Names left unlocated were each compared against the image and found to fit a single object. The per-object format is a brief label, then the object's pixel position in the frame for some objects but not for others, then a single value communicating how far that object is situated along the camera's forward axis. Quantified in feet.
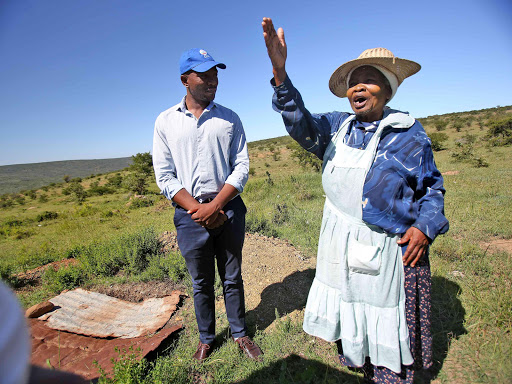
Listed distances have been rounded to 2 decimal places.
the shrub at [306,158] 46.57
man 6.66
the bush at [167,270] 12.03
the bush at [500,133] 50.11
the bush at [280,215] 18.99
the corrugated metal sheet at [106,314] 8.98
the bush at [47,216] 42.94
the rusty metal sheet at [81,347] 7.32
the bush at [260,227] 16.89
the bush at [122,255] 13.21
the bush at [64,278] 12.40
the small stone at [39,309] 9.66
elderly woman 5.31
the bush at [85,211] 40.65
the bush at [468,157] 35.12
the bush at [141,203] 43.62
